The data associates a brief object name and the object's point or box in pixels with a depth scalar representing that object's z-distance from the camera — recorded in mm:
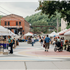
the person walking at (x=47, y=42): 17656
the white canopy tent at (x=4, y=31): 16969
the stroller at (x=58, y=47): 17812
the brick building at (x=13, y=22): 71544
